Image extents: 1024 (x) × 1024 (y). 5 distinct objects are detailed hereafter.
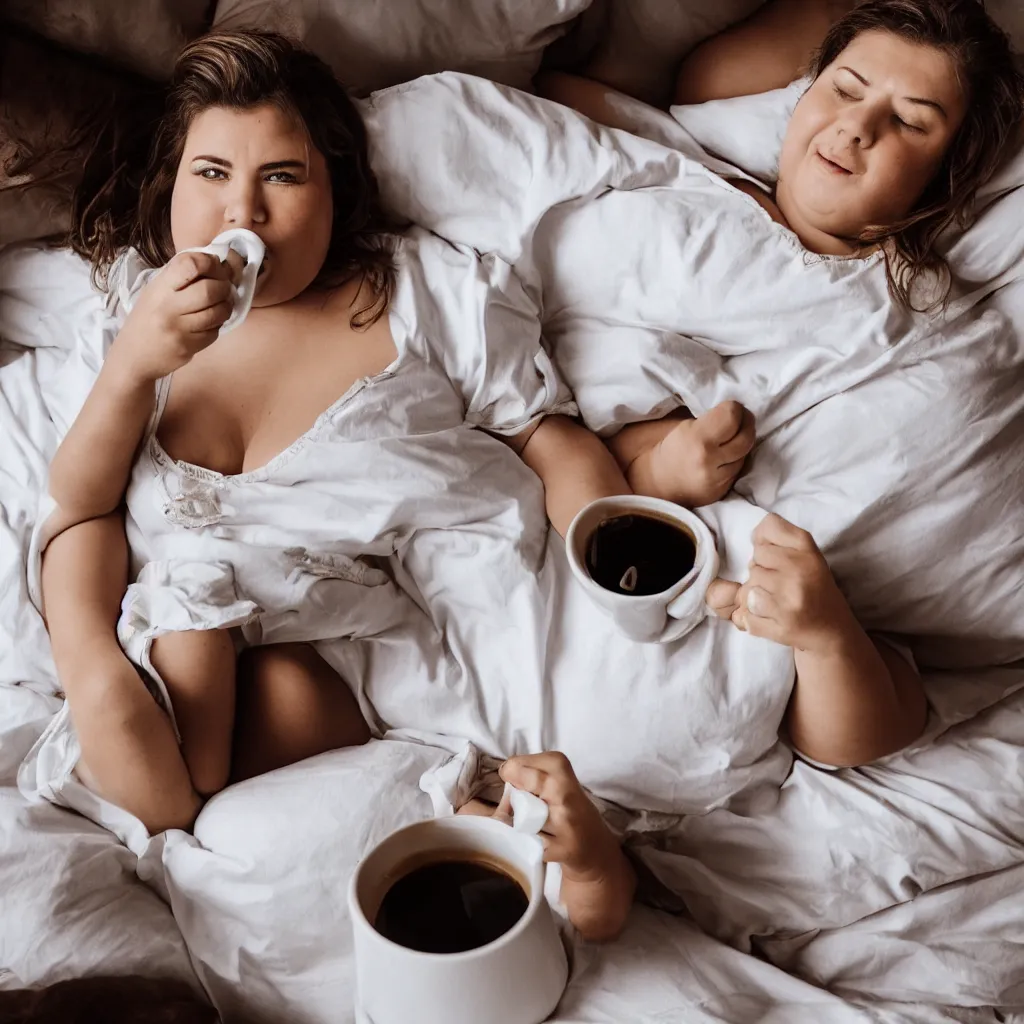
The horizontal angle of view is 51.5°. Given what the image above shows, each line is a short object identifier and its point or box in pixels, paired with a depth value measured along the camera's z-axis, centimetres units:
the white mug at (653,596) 78
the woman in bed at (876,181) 86
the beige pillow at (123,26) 95
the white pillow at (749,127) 106
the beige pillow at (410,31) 101
